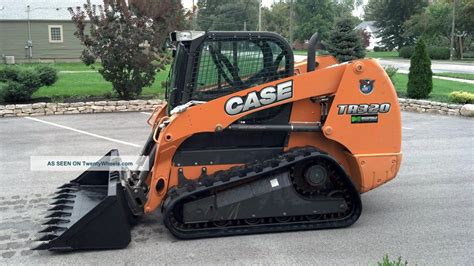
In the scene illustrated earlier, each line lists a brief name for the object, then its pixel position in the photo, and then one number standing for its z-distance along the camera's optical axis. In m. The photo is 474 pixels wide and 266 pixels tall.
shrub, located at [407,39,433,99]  15.38
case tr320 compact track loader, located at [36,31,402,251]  5.13
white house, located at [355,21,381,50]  75.38
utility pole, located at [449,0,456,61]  45.92
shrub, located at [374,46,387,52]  69.86
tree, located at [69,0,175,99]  14.50
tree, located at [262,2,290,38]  64.88
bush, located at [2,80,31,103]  14.65
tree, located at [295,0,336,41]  60.38
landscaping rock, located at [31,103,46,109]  14.07
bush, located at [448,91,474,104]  14.59
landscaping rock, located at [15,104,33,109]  13.90
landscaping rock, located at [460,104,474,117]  13.59
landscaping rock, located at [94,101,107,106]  14.53
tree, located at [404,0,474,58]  49.84
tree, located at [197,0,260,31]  58.09
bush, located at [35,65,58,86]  15.39
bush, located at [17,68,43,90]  14.88
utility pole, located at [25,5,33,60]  34.81
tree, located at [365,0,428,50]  63.44
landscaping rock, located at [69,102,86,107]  14.35
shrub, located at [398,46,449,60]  46.66
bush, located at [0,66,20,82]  14.91
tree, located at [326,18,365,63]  19.19
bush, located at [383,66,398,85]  17.39
